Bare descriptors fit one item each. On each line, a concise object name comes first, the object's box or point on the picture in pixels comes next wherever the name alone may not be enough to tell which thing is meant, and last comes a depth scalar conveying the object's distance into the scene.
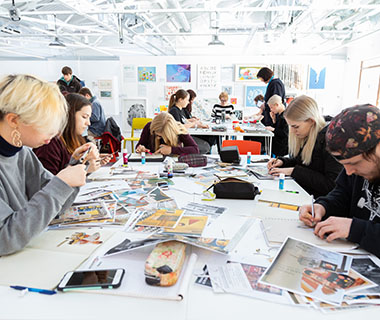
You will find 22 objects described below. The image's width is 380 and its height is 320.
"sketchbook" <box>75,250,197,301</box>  0.85
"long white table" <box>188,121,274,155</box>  4.42
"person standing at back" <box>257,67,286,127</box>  4.94
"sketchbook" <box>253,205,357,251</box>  1.17
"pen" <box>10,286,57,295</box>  0.86
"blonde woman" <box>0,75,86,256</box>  1.04
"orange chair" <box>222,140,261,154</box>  3.29
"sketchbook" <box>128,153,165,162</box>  2.67
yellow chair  5.69
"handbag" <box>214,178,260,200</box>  1.69
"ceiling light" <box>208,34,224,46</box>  6.33
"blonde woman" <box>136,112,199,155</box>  2.90
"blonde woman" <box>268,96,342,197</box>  2.02
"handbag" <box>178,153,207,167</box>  2.51
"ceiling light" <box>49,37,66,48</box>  6.41
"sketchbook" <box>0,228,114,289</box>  0.92
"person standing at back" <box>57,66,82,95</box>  5.83
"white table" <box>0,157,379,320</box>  0.79
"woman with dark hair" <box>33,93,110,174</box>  2.01
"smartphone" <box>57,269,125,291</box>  0.88
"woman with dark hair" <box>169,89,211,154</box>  4.57
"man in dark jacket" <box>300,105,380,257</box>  1.04
